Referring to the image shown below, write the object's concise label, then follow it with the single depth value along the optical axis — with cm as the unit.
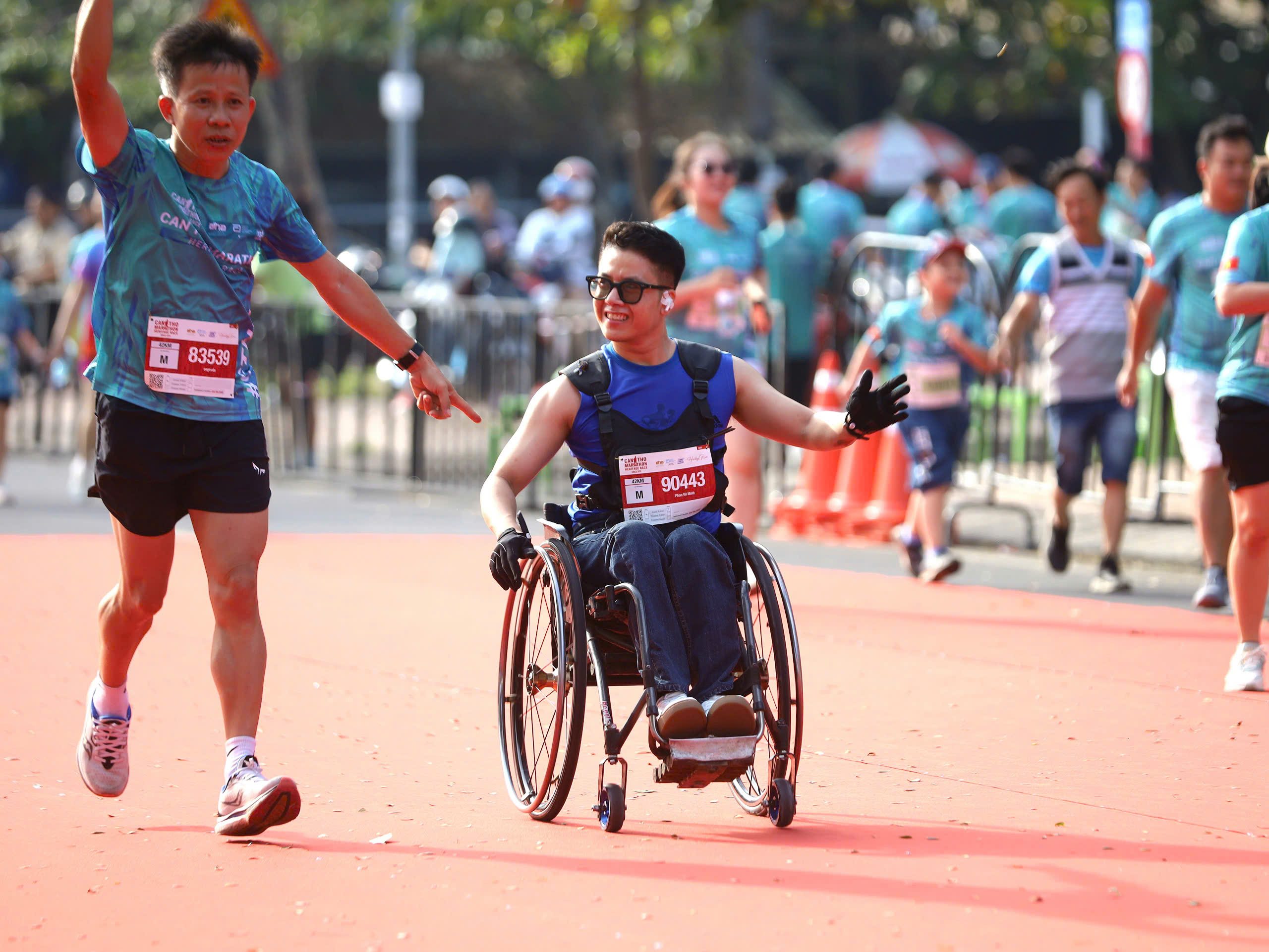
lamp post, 5816
